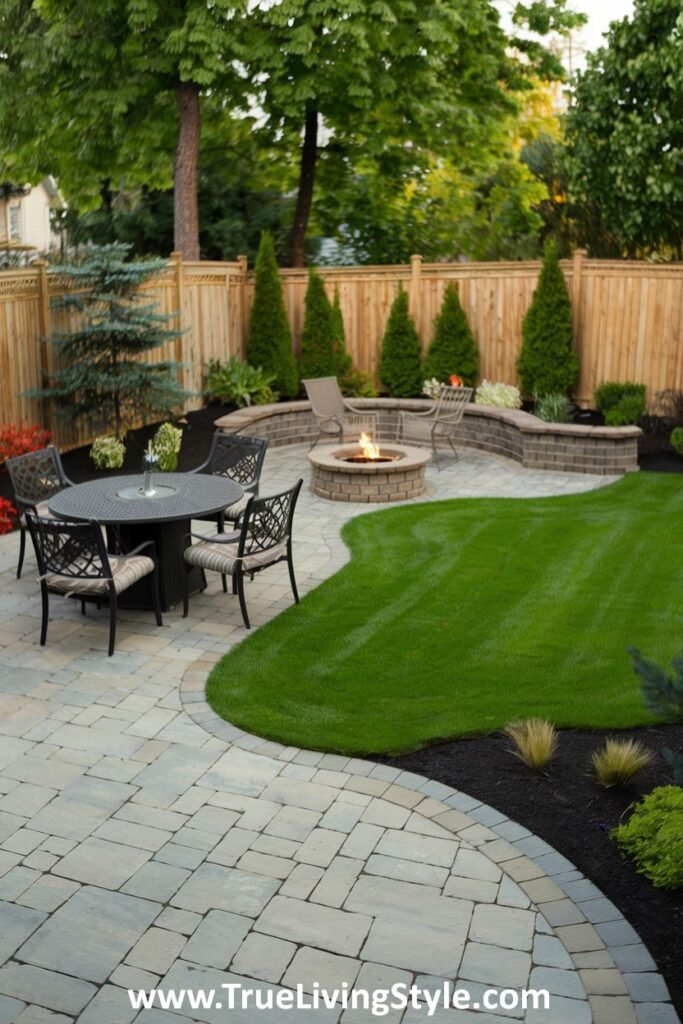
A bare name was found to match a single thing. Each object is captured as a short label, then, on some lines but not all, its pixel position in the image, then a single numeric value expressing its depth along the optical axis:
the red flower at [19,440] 11.68
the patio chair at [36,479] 9.37
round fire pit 12.28
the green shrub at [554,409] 14.95
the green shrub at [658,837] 4.78
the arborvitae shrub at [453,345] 17.05
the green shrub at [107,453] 13.09
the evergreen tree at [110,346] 13.41
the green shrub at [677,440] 13.89
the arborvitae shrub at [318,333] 17.52
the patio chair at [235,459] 10.20
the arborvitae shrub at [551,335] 16.03
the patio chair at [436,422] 14.66
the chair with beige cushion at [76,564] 7.66
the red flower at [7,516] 10.84
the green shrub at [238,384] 16.53
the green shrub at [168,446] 12.77
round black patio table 8.30
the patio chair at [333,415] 14.87
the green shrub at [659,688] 3.74
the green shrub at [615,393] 15.29
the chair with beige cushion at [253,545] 8.23
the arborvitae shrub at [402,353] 17.47
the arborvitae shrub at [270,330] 17.25
